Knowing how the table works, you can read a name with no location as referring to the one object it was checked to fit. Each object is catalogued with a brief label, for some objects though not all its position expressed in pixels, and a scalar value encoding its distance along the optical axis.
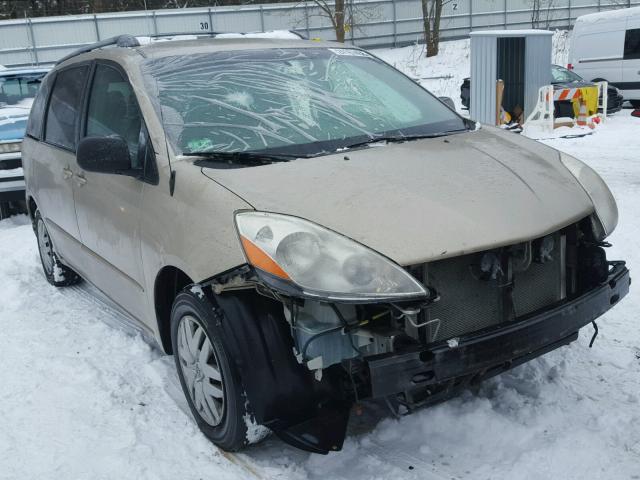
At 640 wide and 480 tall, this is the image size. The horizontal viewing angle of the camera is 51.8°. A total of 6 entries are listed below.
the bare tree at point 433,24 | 25.44
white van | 16.22
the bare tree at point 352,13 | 24.84
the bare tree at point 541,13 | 29.83
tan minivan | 2.43
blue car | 7.77
